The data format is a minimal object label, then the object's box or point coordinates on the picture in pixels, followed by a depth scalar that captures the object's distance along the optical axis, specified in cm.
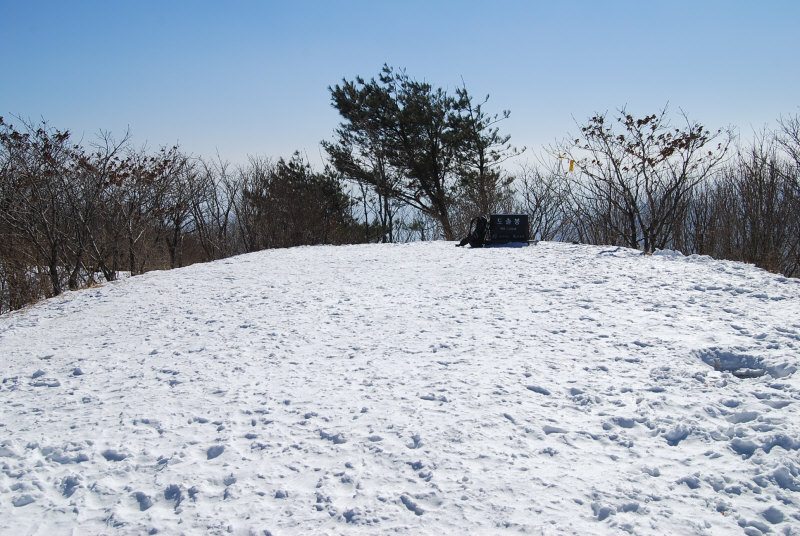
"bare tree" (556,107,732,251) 1020
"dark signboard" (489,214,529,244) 1134
